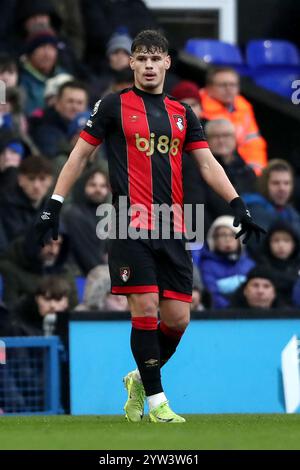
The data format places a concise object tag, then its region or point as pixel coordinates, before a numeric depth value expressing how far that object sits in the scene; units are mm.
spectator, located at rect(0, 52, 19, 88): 14055
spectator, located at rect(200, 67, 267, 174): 15164
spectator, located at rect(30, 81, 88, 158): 14211
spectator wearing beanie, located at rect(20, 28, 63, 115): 15125
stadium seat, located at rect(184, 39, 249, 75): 17672
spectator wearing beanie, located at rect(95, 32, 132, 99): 15734
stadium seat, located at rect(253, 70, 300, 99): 17641
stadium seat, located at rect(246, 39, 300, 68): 17828
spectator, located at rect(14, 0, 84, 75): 15898
